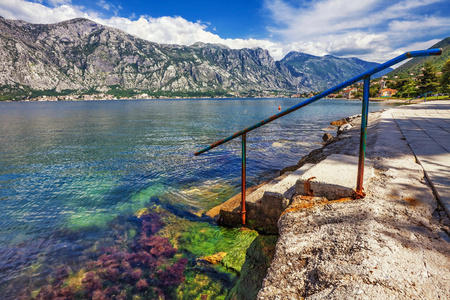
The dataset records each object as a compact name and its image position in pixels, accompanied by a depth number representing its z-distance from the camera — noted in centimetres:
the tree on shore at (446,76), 4822
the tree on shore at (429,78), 6856
